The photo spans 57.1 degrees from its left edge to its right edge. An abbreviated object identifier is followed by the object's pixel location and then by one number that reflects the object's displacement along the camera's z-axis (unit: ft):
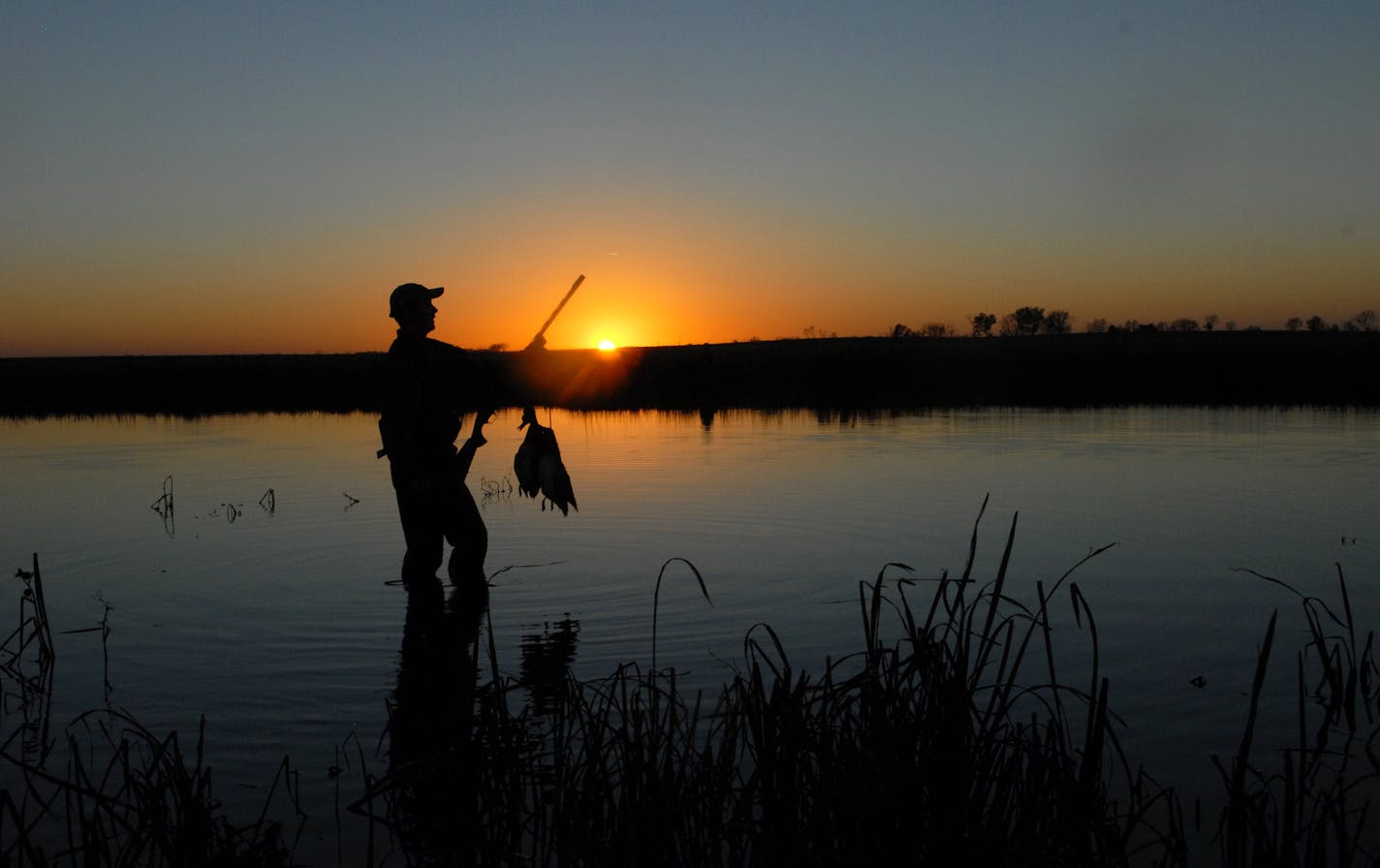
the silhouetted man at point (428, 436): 28.58
